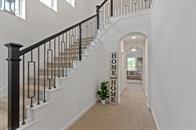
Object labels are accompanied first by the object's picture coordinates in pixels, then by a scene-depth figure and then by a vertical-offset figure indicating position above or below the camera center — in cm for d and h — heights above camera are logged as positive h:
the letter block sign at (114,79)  324 -46
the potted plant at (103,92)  313 -88
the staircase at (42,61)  129 +8
